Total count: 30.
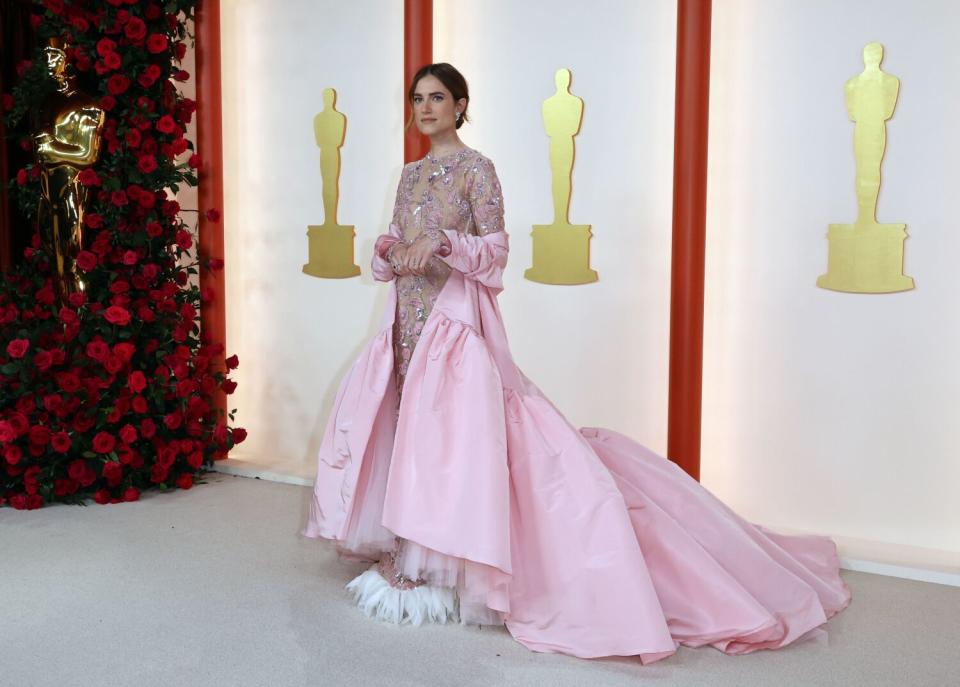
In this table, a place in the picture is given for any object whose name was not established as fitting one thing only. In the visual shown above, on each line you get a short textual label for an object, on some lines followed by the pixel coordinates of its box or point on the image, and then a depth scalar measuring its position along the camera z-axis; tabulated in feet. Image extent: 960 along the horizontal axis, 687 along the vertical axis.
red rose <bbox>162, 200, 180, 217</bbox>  12.76
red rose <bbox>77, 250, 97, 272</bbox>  11.83
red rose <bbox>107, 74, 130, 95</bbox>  12.14
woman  7.20
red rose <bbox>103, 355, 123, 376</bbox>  11.53
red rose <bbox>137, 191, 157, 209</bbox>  12.30
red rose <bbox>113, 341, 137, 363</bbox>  11.65
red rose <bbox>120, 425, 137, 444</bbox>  11.68
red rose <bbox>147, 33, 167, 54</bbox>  12.33
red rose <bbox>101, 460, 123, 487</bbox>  11.47
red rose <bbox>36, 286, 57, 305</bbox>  11.98
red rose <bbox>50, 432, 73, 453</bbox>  11.16
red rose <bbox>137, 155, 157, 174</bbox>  12.30
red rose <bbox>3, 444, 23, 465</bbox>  11.00
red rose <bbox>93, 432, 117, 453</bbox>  11.43
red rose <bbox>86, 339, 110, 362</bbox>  11.47
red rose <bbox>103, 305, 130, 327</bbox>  11.62
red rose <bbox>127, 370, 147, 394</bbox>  11.73
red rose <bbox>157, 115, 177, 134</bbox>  12.44
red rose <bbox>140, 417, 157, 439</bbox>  12.00
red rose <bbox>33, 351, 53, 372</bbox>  11.15
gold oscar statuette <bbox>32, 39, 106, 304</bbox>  12.05
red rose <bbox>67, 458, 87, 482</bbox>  11.43
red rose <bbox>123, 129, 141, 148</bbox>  12.22
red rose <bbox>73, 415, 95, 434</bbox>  11.47
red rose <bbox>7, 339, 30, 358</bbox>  11.08
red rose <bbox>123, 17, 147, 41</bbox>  12.14
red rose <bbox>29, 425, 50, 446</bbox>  11.05
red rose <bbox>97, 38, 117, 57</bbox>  12.01
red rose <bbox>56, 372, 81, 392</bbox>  11.23
